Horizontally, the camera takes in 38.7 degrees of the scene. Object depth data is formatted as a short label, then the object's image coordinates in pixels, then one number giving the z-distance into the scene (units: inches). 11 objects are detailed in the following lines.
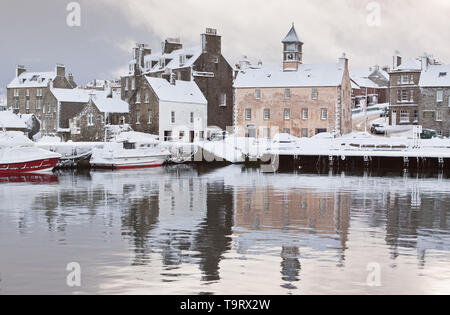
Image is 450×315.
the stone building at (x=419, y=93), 3262.8
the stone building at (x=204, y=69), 3521.2
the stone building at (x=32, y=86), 4547.2
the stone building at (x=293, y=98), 3206.2
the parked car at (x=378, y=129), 3308.3
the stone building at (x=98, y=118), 3270.2
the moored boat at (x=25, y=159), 2130.9
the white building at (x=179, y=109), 3206.2
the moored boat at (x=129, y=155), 2441.9
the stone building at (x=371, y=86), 4434.5
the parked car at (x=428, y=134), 3115.2
